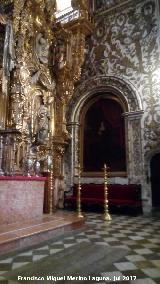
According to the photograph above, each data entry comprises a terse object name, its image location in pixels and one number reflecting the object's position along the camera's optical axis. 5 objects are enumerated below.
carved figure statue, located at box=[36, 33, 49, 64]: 8.47
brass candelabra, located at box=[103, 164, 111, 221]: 6.79
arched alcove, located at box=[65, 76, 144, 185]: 8.57
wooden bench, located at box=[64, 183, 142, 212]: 7.96
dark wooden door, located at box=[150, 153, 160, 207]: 8.45
